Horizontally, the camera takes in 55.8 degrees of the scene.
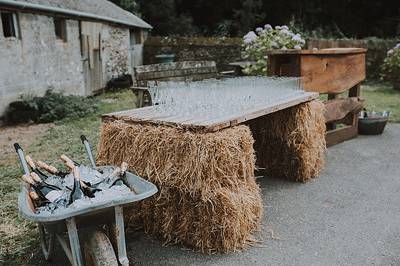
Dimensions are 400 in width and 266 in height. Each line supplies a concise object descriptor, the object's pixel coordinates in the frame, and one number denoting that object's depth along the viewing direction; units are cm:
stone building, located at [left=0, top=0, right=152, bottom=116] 781
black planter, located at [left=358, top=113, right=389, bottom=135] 620
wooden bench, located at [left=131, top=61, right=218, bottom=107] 498
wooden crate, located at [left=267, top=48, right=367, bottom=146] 471
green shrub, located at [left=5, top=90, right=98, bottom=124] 777
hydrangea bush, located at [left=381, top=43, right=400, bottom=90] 1055
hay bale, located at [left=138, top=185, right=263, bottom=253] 274
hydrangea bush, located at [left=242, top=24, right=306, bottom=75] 700
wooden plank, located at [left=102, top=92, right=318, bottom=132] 266
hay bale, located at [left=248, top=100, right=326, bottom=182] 407
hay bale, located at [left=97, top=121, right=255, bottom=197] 260
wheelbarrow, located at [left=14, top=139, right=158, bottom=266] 202
